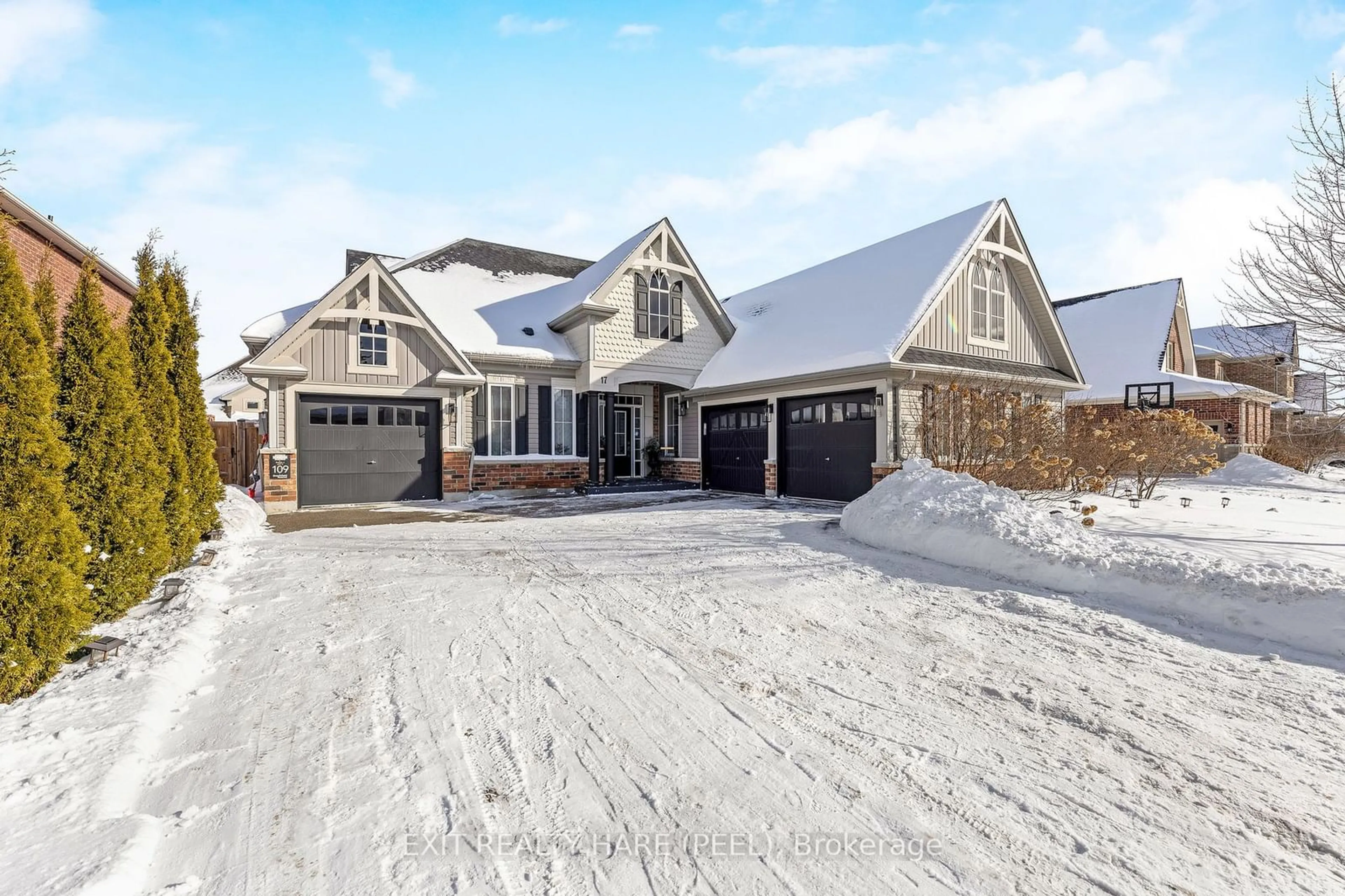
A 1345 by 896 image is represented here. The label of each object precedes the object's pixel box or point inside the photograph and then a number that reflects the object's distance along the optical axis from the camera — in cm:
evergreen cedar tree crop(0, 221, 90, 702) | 348
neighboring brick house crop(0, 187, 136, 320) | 1013
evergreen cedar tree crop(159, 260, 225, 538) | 736
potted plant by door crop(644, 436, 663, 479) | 1781
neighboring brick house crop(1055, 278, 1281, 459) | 2045
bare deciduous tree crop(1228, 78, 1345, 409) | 802
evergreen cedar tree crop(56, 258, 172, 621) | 473
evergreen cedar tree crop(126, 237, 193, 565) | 636
